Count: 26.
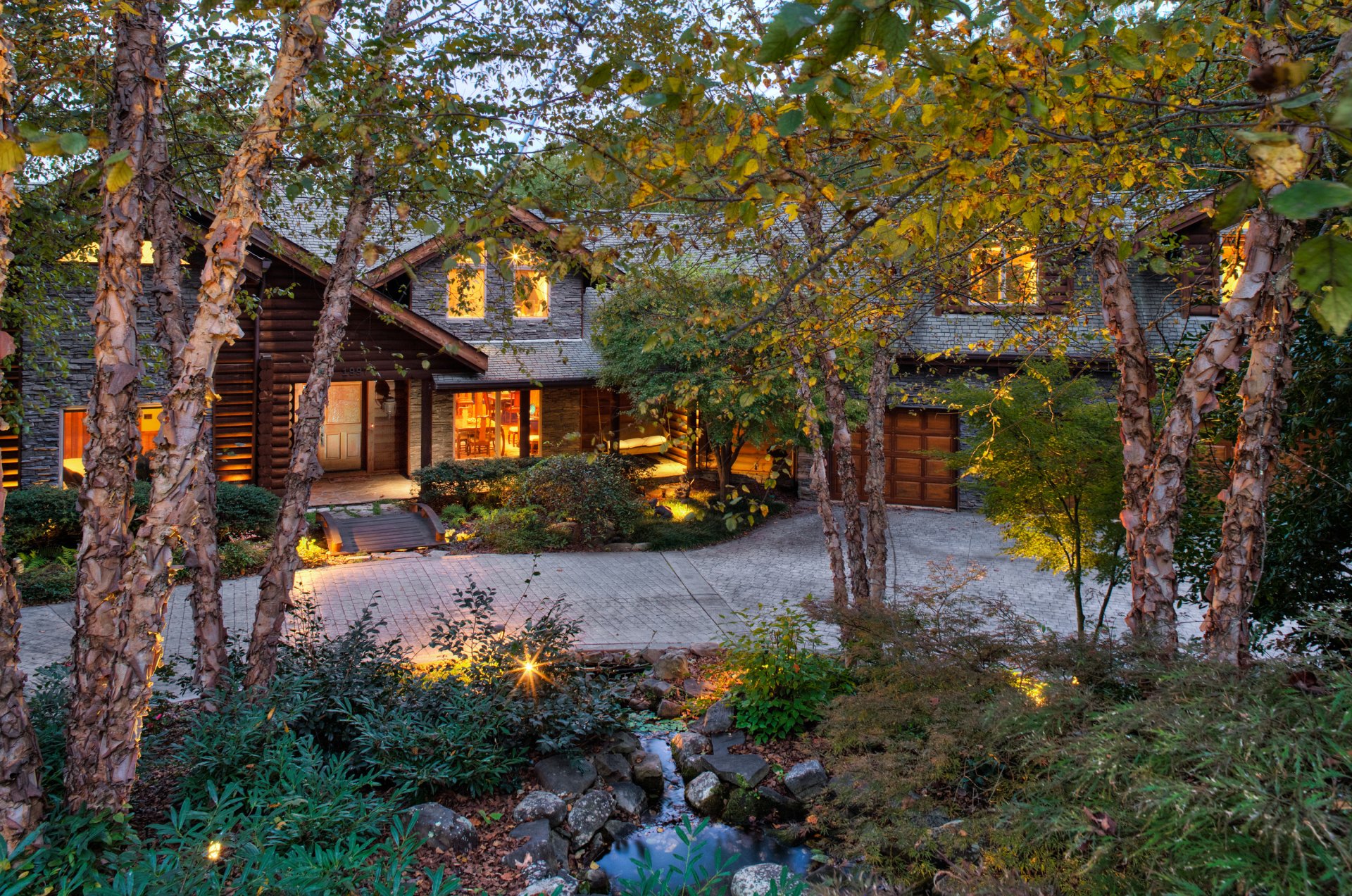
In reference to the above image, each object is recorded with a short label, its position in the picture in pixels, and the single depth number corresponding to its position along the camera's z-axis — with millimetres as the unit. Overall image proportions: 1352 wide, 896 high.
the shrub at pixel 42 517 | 12805
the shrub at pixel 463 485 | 17719
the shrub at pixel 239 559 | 13352
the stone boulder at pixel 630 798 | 6723
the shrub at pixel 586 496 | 16031
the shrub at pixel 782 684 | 7562
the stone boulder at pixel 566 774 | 6664
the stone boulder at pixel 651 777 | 7051
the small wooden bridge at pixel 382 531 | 15242
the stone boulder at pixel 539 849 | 5570
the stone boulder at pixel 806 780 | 6707
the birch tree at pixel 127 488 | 4410
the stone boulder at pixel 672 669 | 9320
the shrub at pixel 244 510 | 14356
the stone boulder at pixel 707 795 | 6824
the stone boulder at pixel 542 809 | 6184
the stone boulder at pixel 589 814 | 6242
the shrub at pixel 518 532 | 15461
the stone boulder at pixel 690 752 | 7211
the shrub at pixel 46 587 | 11633
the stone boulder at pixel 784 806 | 6676
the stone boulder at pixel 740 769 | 6859
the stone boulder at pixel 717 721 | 7781
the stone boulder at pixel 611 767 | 7090
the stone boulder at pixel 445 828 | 5566
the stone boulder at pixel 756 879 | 5348
